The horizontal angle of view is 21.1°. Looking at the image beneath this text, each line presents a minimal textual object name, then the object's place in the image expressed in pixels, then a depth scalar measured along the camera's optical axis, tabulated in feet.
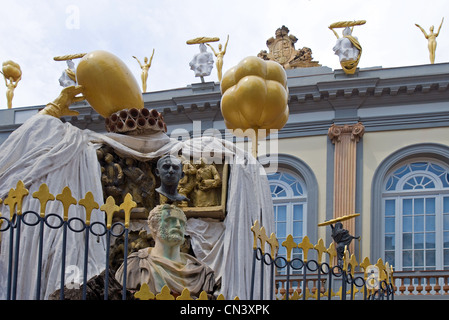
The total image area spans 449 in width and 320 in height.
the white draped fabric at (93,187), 32.01
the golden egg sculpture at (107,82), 36.11
